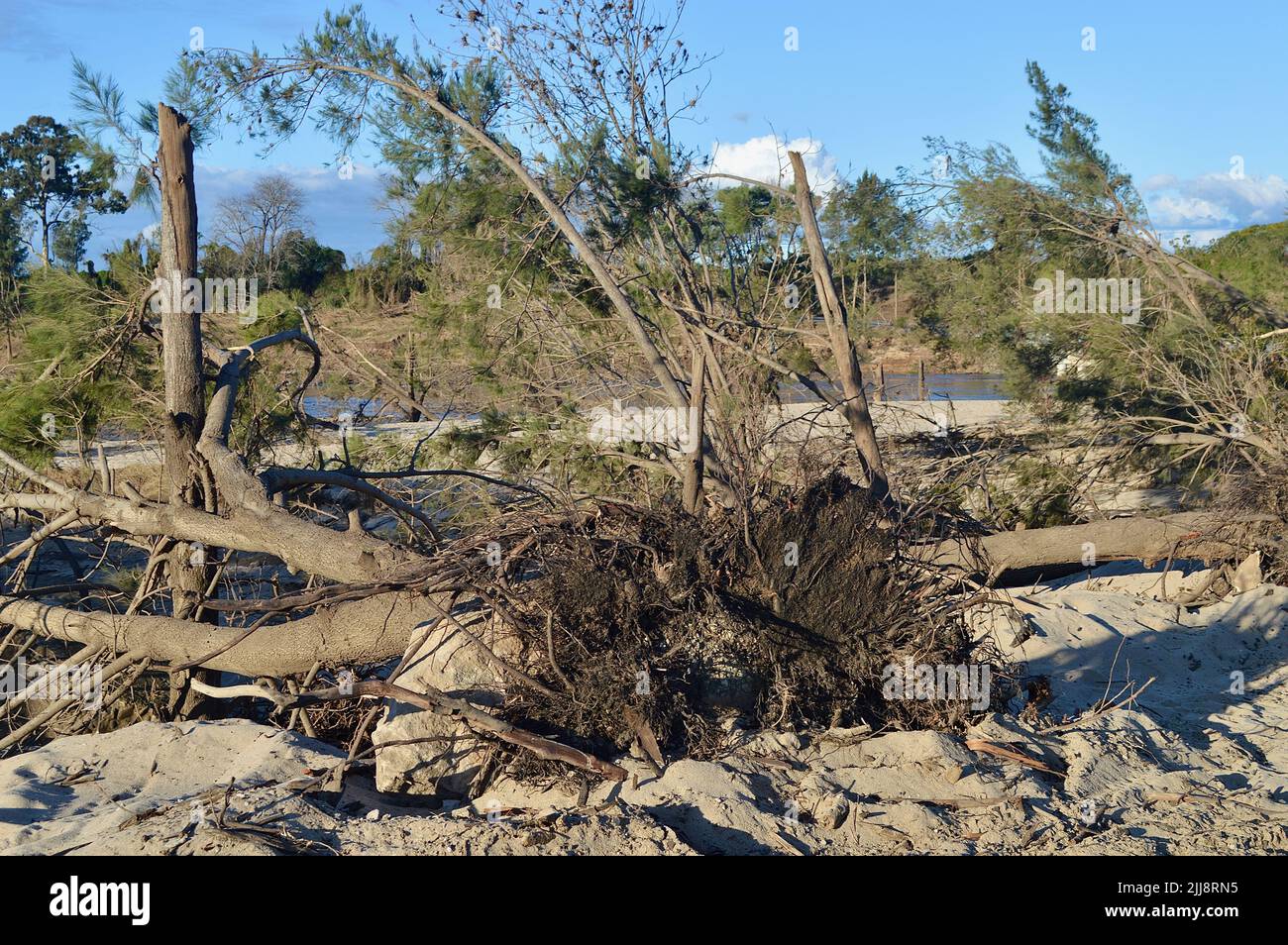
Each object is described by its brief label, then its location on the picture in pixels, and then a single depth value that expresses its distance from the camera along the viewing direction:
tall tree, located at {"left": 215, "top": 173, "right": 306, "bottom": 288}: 18.39
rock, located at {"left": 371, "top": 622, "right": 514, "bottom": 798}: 4.59
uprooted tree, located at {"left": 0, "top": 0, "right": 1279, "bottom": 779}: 4.79
